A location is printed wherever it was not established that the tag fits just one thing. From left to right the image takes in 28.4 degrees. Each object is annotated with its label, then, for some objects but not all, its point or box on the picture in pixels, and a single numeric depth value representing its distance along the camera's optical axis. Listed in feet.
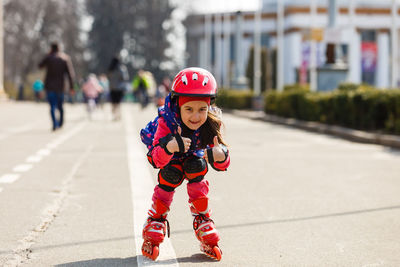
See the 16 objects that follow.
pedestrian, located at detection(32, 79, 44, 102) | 180.89
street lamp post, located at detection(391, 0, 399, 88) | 72.13
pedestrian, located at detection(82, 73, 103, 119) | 87.46
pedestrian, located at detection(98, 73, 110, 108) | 144.05
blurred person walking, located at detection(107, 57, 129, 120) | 81.25
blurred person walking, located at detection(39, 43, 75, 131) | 57.72
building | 234.17
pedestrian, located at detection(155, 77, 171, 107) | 110.37
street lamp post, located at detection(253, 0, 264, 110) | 107.55
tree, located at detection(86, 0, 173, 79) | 244.42
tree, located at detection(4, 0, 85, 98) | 218.79
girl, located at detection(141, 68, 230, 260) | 15.21
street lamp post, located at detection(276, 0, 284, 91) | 123.18
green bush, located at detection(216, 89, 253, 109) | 112.98
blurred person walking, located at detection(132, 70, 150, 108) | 108.47
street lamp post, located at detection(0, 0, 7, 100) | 151.70
